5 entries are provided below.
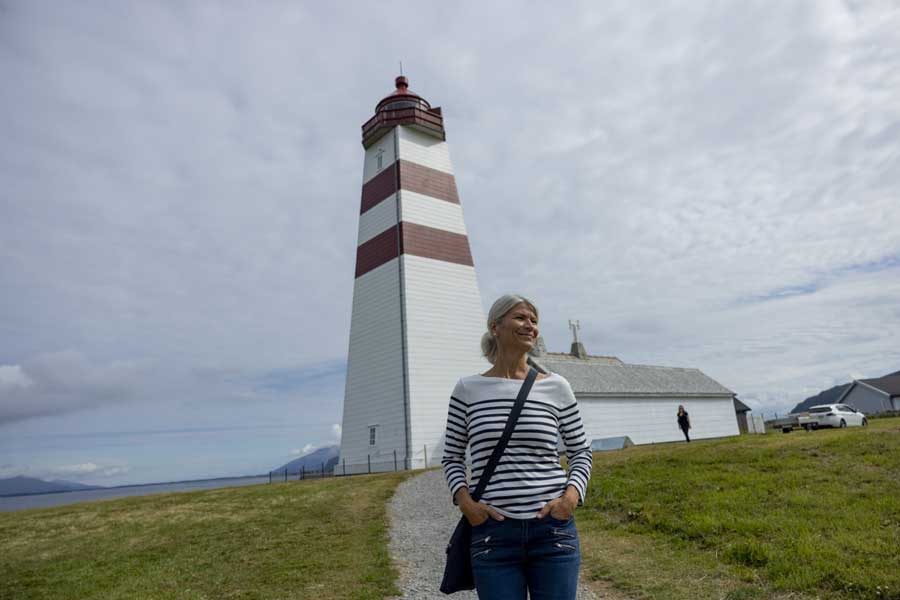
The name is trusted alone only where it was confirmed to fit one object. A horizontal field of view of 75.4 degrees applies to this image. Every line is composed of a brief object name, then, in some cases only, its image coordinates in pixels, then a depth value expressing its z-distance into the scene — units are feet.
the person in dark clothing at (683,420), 85.13
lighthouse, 80.02
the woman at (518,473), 9.49
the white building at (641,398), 98.02
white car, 85.05
